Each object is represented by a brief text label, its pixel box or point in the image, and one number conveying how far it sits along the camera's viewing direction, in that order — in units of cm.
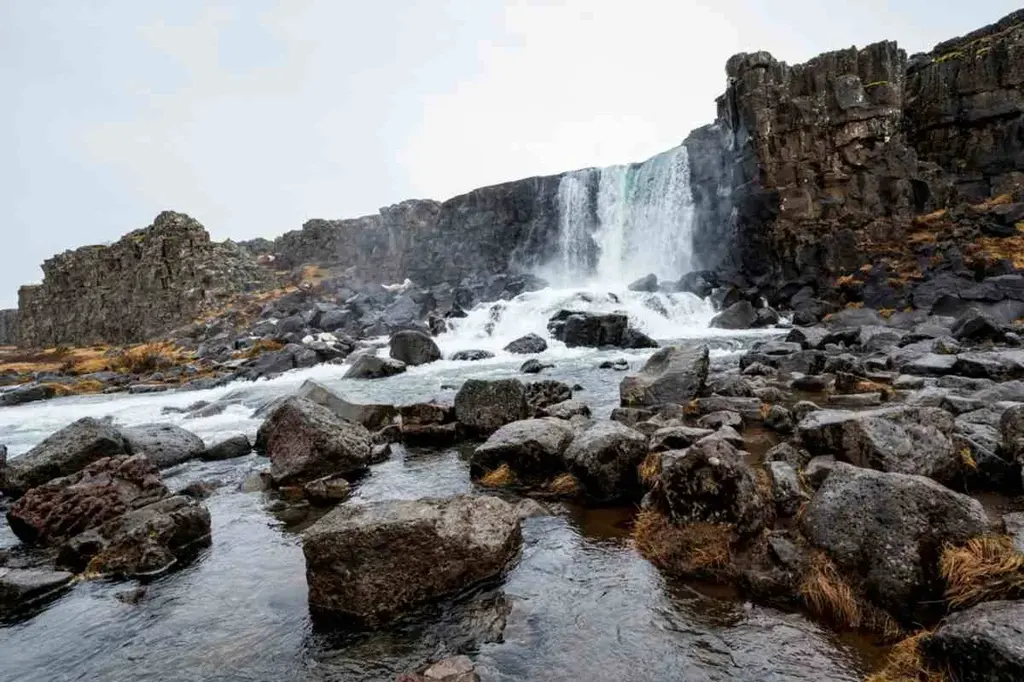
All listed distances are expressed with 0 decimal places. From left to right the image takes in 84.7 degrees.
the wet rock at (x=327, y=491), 1034
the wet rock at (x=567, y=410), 1362
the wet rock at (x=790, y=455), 882
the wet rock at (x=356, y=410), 1562
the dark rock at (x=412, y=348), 3172
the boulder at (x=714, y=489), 700
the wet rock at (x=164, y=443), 1356
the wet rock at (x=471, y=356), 3328
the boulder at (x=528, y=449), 1035
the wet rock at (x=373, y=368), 2814
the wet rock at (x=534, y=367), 2567
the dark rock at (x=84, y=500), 920
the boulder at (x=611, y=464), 920
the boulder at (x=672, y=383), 1472
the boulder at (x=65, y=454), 1180
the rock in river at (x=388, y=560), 626
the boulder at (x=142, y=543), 778
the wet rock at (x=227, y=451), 1418
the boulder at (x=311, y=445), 1144
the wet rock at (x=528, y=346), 3438
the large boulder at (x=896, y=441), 781
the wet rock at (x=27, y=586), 714
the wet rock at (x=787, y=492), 747
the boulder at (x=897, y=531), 529
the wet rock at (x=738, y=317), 3784
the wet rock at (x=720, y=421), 1182
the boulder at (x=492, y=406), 1402
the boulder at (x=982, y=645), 385
